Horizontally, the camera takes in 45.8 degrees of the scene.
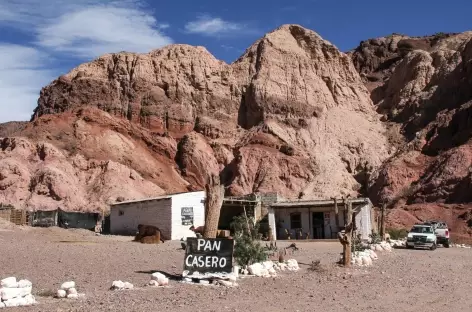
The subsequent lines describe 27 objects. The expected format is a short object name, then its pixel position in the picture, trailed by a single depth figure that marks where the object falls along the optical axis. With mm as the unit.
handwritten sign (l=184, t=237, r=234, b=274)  15125
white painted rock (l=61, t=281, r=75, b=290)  12141
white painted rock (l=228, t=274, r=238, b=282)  14858
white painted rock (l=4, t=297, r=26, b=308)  10886
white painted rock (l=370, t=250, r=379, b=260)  23191
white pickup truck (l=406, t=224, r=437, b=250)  30578
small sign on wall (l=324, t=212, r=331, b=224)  38906
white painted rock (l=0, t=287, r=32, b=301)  10953
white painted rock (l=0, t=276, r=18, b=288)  11055
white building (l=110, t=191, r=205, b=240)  35969
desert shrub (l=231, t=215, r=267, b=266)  17172
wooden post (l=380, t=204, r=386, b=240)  33812
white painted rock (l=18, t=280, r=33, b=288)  11298
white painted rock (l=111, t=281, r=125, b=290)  13242
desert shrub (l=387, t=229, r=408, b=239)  39919
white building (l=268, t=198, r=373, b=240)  37625
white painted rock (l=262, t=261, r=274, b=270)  17062
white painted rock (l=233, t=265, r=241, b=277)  15569
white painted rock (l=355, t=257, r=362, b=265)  20438
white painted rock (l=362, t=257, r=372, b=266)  20500
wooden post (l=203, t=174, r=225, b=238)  16530
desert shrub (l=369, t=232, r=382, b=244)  30178
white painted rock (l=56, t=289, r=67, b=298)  11938
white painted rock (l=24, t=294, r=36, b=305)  11125
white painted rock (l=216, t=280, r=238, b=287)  14365
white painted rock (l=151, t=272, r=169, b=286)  14102
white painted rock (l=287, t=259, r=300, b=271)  18375
